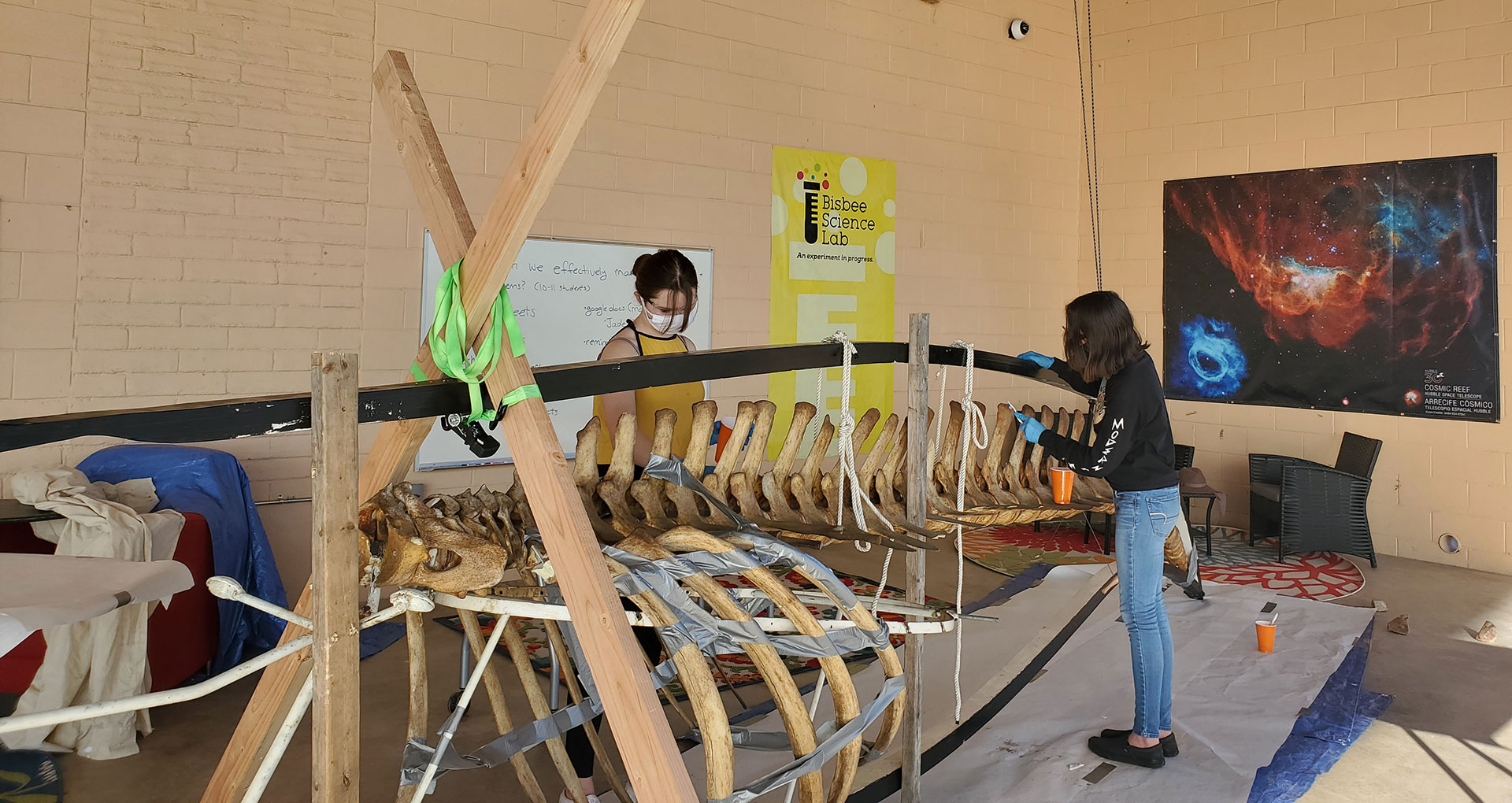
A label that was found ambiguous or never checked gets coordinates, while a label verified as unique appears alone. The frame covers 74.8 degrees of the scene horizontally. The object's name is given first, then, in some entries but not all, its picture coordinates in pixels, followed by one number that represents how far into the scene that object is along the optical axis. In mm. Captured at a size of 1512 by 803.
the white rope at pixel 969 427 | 2506
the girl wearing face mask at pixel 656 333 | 2764
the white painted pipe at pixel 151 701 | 1197
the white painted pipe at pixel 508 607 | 1636
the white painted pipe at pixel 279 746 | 1369
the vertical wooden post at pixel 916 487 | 2373
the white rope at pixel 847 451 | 2096
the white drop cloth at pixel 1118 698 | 2932
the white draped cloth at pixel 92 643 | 3090
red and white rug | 5348
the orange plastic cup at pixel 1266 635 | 4066
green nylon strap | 1425
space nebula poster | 5906
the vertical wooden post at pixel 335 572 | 1284
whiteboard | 4867
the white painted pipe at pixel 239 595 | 1319
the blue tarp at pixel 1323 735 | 2939
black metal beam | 1163
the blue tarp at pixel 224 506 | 3770
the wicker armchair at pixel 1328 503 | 5738
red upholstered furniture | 3197
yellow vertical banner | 6062
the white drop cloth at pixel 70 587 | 1330
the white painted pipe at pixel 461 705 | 1700
